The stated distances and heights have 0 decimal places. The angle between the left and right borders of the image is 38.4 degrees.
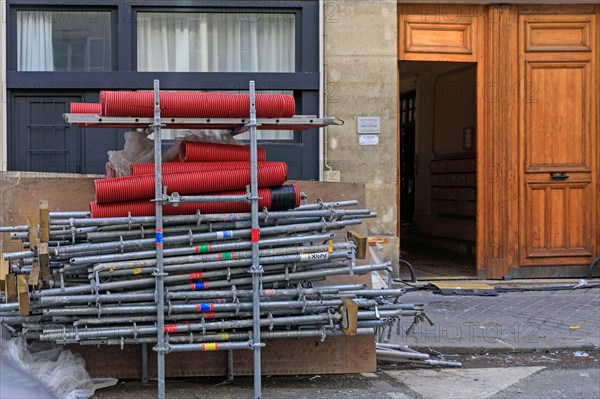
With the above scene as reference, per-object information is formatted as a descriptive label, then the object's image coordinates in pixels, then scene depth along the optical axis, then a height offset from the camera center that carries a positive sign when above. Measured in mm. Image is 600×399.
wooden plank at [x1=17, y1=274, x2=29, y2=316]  5883 -827
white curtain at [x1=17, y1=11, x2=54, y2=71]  11094 +1723
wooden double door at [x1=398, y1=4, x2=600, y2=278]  11688 +680
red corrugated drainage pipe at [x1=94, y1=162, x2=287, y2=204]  6121 -70
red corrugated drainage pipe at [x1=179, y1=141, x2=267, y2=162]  6406 +165
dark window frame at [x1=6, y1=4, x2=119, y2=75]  11000 +1847
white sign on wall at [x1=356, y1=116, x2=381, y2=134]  11297 +649
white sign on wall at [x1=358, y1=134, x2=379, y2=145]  11305 +445
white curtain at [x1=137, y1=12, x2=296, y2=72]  11258 +1741
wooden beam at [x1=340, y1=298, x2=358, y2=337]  6184 -1038
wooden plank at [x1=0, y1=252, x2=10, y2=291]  6227 -697
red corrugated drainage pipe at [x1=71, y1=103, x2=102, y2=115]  7340 +568
